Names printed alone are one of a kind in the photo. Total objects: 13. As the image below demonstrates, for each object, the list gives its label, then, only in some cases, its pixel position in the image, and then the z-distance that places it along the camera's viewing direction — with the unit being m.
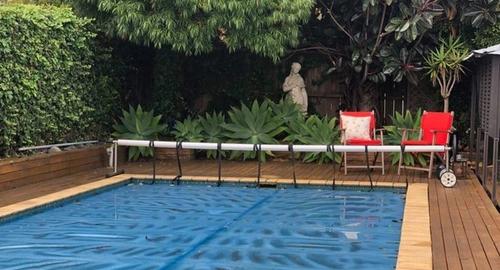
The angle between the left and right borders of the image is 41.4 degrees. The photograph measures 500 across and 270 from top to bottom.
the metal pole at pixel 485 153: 7.32
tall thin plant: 10.16
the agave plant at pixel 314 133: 10.23
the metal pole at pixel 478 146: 8.85
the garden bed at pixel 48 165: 7.58
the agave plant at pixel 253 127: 10.48
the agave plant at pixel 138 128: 10.48
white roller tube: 8.09
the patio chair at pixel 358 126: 9.45
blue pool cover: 4.88
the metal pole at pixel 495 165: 6.62
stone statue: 11.73
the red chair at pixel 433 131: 8.60
